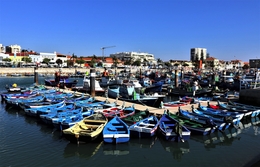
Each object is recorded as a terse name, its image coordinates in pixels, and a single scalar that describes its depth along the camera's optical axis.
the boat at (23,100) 21.95
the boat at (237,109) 17.50
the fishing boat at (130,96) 22.79
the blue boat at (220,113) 15.60
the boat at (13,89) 31.92
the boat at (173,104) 20.57
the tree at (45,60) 106.69
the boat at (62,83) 38.01
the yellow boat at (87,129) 11.79
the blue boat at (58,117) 14.56
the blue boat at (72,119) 13.77
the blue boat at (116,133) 12.01
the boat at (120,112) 16.18
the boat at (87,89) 30.74
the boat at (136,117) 14.98
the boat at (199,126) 13.39
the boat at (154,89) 32.95
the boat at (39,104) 19.57
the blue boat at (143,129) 12.83
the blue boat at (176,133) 12.41
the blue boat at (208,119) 13.72
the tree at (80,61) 116.75
